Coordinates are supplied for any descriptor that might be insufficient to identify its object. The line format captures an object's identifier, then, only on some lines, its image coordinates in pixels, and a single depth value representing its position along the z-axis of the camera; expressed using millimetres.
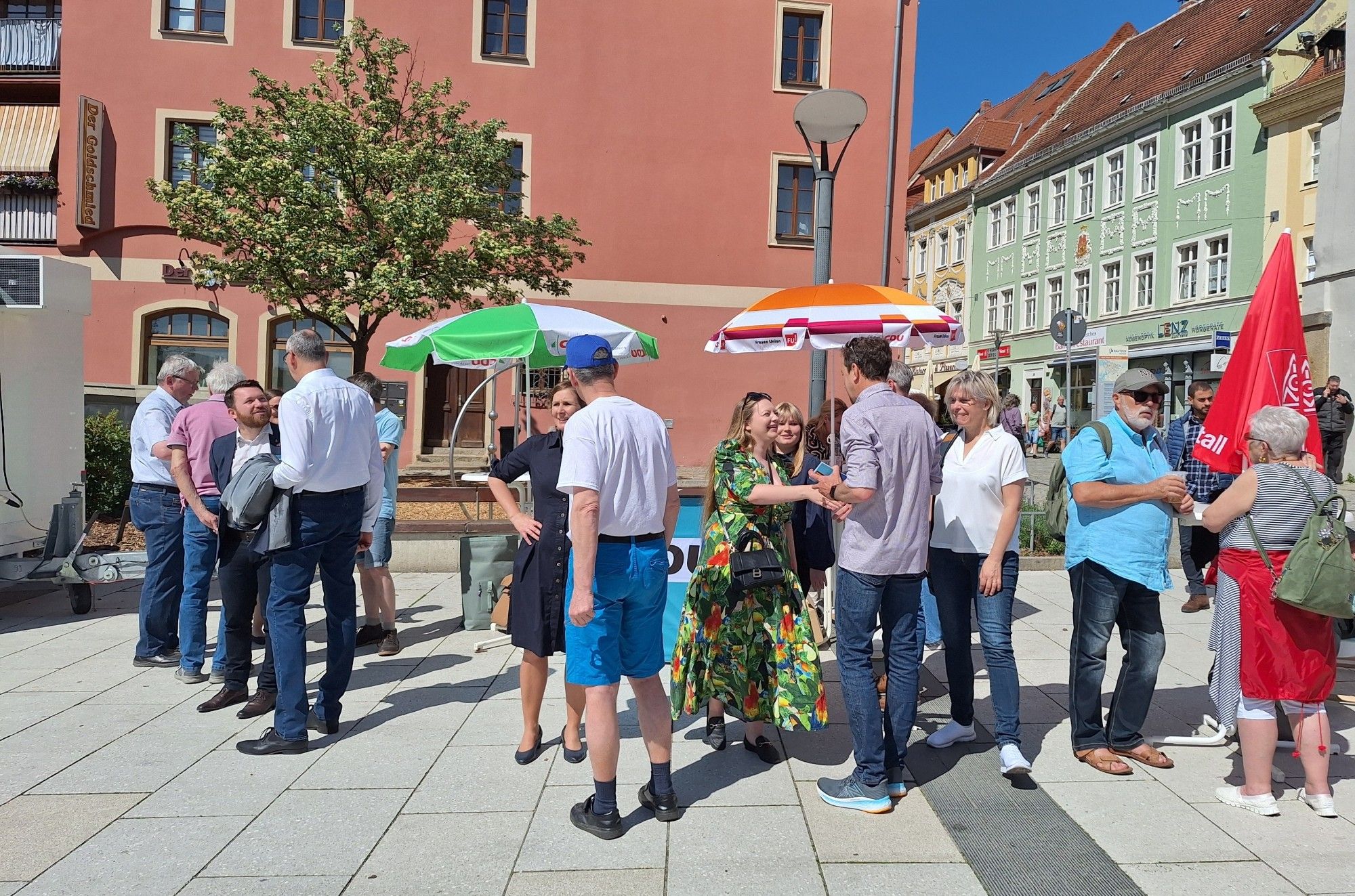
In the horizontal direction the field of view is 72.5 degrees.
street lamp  7492
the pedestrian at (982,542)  4098
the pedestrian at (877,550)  3668
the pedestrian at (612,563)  3320
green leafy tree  13211
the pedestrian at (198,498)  5371
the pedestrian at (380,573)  6238
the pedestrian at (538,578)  4047
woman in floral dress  4148
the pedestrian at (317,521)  4332
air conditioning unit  6621
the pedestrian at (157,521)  5809
